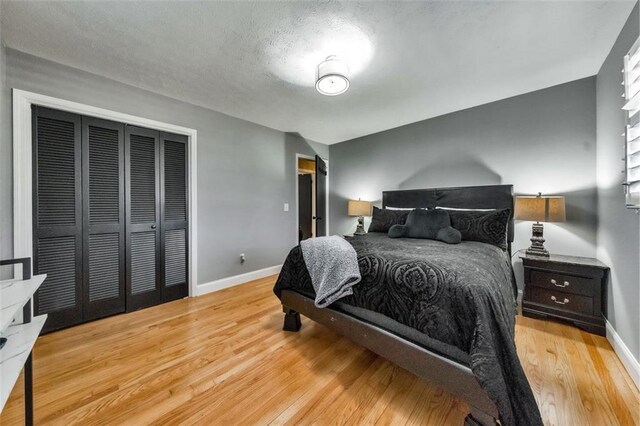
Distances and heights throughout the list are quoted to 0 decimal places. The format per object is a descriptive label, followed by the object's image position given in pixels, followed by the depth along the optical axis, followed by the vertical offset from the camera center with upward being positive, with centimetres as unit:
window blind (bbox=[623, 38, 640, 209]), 140 +52
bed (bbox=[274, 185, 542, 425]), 102 -61
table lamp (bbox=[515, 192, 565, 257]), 225 -2
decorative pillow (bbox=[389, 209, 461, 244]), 246 -19
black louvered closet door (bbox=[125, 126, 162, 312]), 249 -6
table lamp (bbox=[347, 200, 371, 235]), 391 +1
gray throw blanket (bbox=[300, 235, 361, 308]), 162 -42
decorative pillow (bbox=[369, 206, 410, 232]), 311 -11
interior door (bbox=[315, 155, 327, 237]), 386 +20
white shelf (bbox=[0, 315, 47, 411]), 73 -53
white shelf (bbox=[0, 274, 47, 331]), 84 -36
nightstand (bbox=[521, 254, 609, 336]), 200 -72
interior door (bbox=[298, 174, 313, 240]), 544 +15
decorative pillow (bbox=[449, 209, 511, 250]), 239 -16
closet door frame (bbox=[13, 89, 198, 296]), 190 +39
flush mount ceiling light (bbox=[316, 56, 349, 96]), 191 +111
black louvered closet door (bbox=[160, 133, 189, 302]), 273 -6
